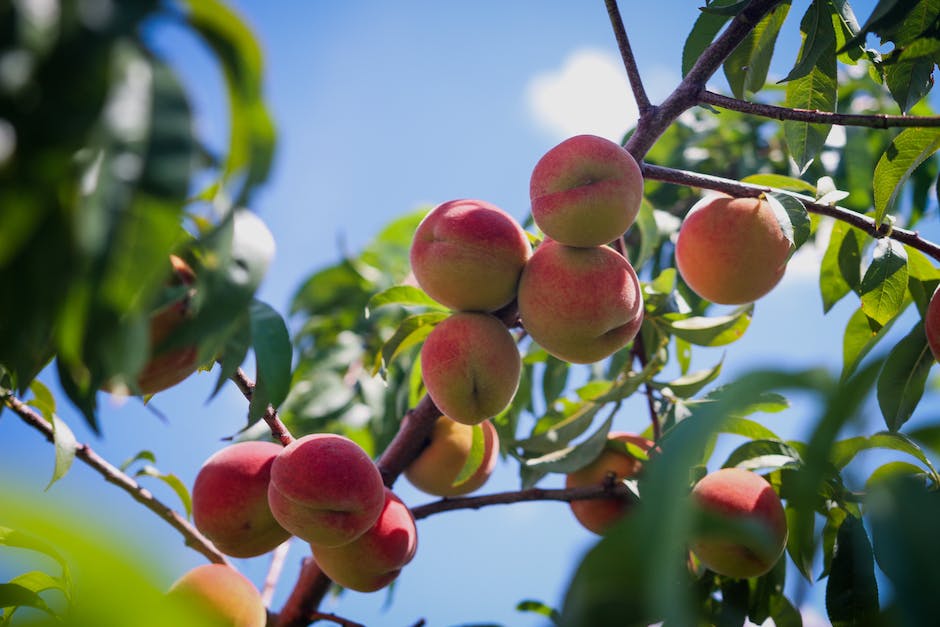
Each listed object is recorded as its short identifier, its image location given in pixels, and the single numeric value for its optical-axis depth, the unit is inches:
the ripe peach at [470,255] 41.0
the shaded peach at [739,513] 39.8
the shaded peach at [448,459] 45.7
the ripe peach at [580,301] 40.3
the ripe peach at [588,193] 40.0
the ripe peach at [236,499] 40.3
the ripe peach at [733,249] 41.6
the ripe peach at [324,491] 38.7
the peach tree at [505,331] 24.4
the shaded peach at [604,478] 44.6
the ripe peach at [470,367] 40.4
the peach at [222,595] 39.8
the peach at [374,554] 40.5
